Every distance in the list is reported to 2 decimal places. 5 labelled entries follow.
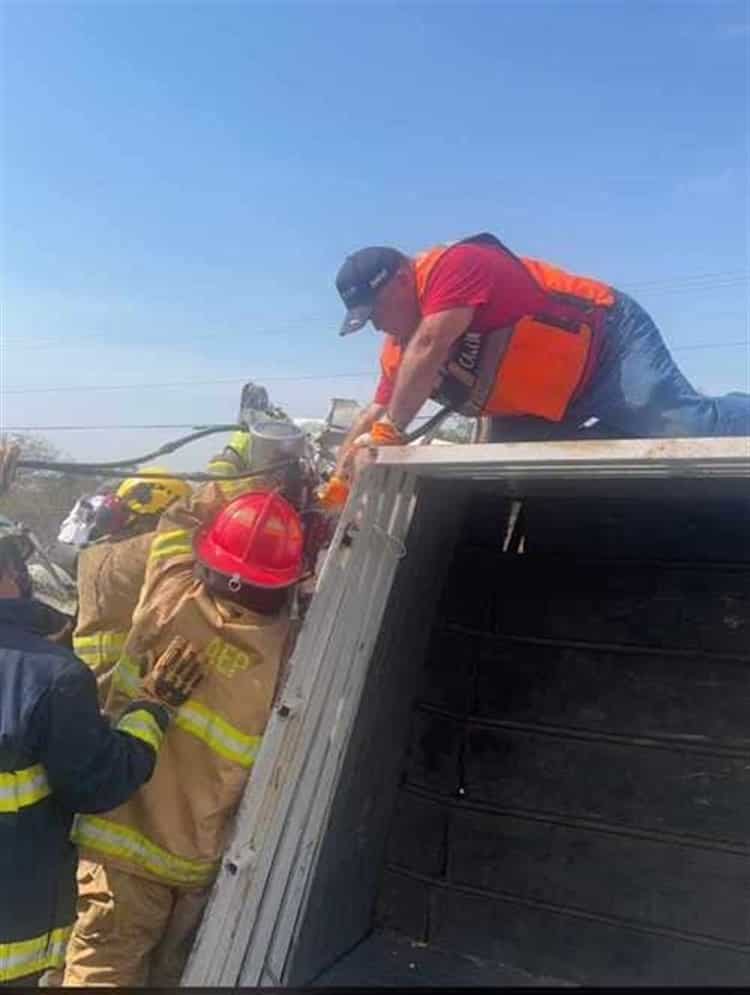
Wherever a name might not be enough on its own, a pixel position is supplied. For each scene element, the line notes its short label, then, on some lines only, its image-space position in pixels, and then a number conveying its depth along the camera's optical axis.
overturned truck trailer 2.49
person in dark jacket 2.23
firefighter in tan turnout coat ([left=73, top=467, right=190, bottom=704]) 3.10
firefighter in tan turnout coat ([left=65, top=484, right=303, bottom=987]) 2.57
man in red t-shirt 3.09
